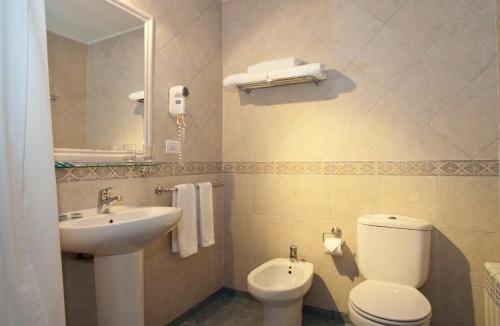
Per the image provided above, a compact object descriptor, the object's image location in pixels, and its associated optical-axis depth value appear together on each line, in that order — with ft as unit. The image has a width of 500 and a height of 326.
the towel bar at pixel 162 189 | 5.89
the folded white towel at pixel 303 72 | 6.10
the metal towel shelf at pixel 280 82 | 6.48
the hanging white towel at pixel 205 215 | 6.53
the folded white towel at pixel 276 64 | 6.40
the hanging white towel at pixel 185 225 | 6.05
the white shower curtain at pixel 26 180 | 2.99
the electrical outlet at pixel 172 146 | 6.11
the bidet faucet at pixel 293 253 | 6.67
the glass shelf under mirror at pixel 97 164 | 3.87
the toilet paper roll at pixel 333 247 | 6.10
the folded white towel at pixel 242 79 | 6.62
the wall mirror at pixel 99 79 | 4.48
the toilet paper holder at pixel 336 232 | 6.47
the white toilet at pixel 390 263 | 4.62
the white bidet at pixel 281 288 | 5.23
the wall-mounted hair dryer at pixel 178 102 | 6.00
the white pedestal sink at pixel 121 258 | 3.73
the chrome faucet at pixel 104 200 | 4.72
